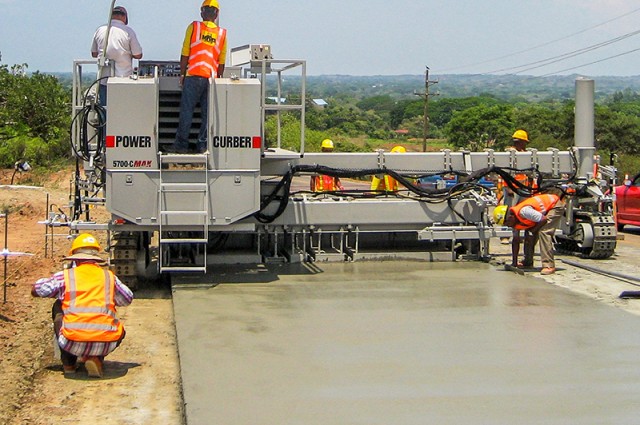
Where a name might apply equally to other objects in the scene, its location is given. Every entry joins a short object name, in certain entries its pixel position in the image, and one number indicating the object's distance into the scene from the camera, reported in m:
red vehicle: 22.55
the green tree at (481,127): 77.56
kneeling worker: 8.48
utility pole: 61.38
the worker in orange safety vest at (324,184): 15.63
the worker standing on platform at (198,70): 12.38
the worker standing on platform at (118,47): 13.15
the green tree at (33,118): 40.50
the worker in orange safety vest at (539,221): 13.77
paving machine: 12.21
